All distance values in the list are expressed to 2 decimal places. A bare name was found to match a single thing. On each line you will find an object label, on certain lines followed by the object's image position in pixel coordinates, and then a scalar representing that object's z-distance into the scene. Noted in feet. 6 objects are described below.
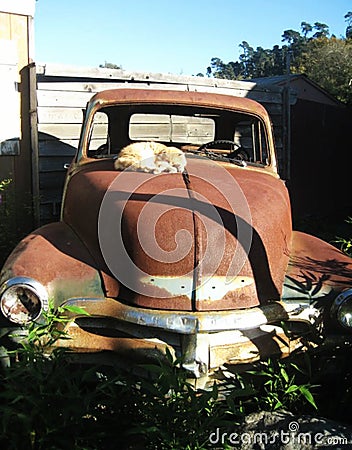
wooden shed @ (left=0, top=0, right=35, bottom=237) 19.51
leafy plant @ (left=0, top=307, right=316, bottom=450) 7.84
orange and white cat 11.66
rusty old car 8.93
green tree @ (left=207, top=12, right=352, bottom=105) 93.76
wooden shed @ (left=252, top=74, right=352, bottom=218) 29.09
